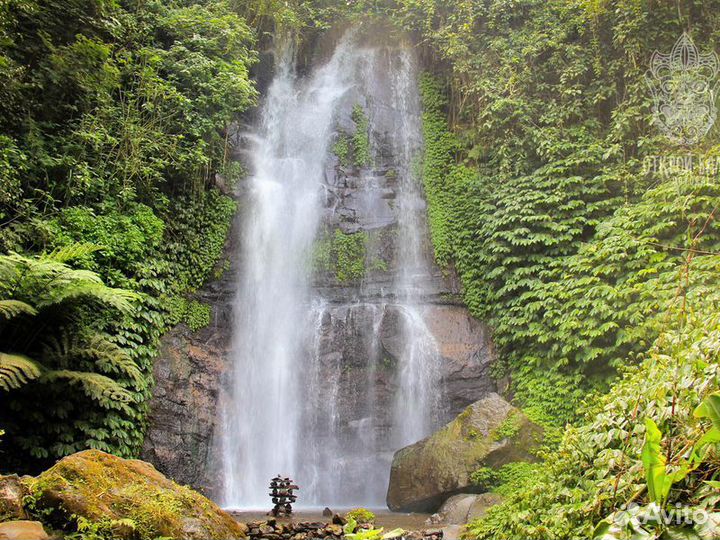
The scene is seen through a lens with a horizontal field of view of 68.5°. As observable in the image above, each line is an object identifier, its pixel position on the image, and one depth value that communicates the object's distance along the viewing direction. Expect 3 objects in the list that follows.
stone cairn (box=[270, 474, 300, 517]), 7.88
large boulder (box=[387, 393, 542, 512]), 8.57
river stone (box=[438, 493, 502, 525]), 7.71
